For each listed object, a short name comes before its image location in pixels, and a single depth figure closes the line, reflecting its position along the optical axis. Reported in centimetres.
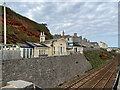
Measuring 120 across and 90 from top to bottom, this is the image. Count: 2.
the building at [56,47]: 1854
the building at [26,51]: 1284
